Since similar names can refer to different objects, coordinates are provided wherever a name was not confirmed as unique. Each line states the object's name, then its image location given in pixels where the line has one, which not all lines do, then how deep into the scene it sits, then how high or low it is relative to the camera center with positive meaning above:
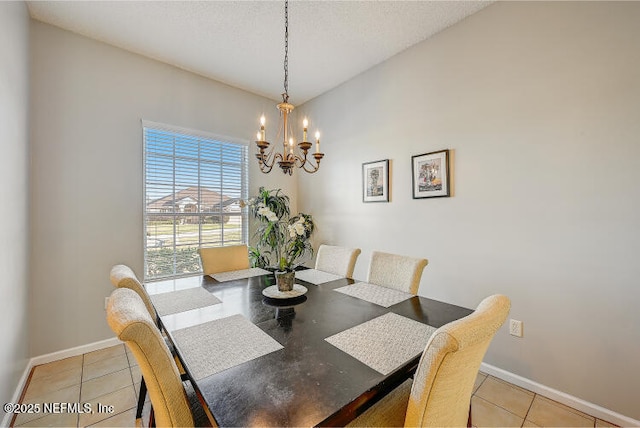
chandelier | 1.68 +0.44
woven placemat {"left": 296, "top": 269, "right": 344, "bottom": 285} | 2.03 -0.50
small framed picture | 2.82 +0.38
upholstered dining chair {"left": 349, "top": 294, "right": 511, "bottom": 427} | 0.75 -0.48
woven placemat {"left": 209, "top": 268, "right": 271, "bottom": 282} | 2.09 -0.51
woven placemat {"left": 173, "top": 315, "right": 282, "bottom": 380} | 0.94 -0.54
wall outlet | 1.97 -0.86
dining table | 0.77 -0.54
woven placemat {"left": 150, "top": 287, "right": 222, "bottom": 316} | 1.48 -0.53
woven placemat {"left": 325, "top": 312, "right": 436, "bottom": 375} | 0.97 -0.53
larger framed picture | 2.36 +0.38
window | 2.86 +0.23
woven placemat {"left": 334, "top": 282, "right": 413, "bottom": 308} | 1.57 -0.51
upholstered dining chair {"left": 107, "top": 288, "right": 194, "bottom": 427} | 0.80 -0.48
